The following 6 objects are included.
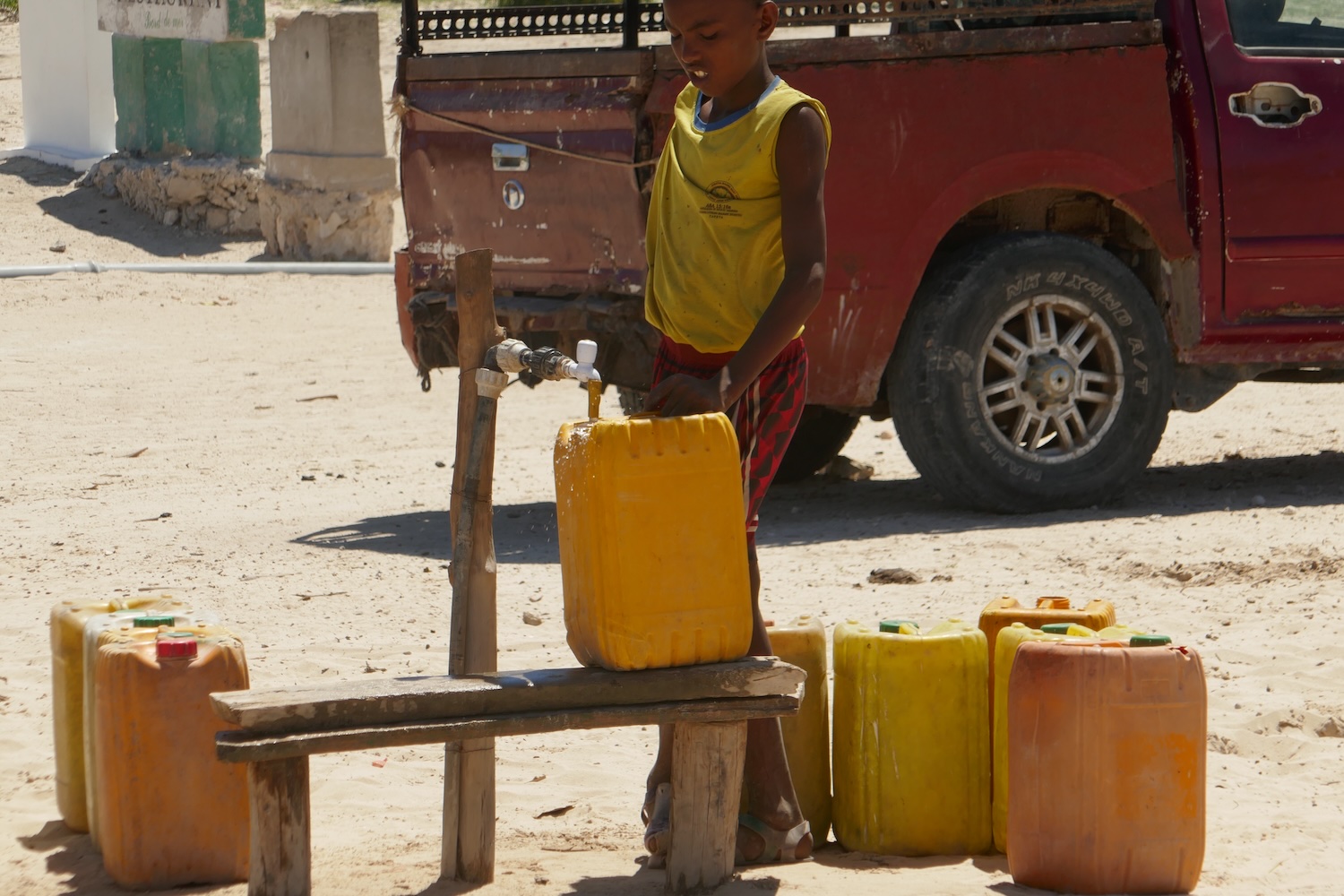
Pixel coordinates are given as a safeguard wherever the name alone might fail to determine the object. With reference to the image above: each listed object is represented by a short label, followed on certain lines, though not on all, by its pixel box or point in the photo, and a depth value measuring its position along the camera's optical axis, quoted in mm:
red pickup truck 13141
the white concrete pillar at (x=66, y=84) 33406
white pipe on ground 26297
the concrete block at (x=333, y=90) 28047
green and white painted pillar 30266
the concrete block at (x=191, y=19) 29766
